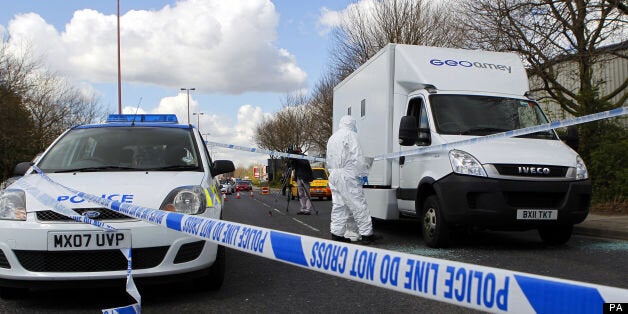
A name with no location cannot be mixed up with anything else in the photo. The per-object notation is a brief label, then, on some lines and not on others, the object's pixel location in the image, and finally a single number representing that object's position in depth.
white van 6.12
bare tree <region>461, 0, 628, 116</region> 14.45
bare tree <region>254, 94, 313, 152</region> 51.28
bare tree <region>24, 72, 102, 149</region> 33.06
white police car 3.71
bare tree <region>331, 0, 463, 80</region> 26.05
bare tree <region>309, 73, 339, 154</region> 38.52
